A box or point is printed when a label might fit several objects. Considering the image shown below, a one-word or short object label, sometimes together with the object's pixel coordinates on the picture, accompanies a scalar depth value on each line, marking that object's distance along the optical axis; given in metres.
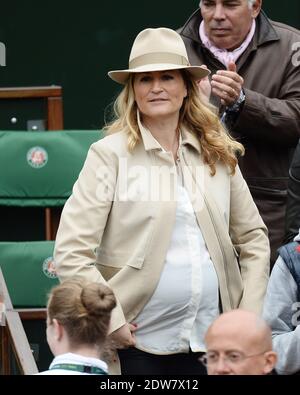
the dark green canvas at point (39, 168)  14.45
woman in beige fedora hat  10.16
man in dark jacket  12.14
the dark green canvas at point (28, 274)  14.09
